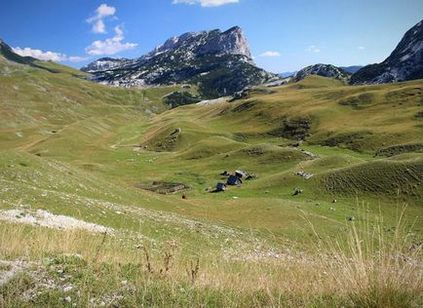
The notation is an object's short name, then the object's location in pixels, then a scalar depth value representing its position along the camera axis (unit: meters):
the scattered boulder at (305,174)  73.07
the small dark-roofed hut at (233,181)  79.50
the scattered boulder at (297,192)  68.65
